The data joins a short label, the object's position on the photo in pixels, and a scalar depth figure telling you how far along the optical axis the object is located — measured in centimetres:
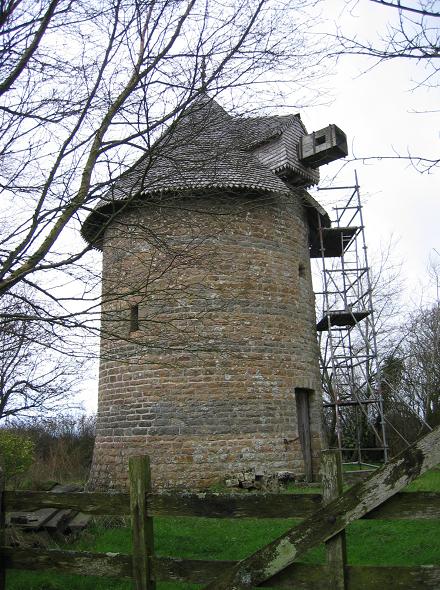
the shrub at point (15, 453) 1411
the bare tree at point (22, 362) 495
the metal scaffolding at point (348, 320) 1503
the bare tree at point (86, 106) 484
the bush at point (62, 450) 1850
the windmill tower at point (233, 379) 1134
